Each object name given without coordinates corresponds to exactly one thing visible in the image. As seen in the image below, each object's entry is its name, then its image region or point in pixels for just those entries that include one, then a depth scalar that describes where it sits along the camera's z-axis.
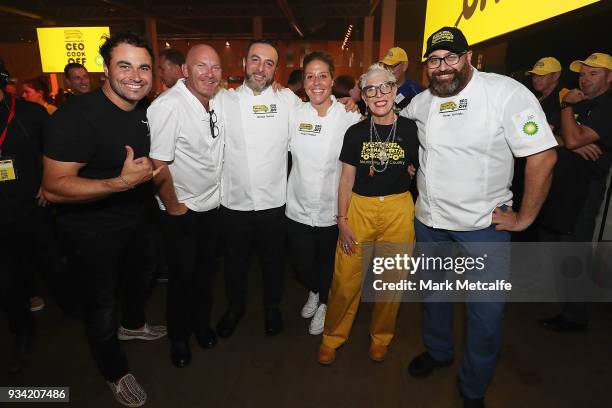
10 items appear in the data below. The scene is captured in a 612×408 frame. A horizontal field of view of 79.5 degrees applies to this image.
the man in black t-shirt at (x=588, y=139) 2.56
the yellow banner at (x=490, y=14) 2.81
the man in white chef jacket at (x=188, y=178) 2.09
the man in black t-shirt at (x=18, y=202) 2.33
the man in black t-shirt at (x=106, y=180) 1.66
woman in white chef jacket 2.41
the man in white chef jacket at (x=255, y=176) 2.42
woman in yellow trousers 2.15
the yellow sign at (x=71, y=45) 8.98
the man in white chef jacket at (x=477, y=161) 1.80
